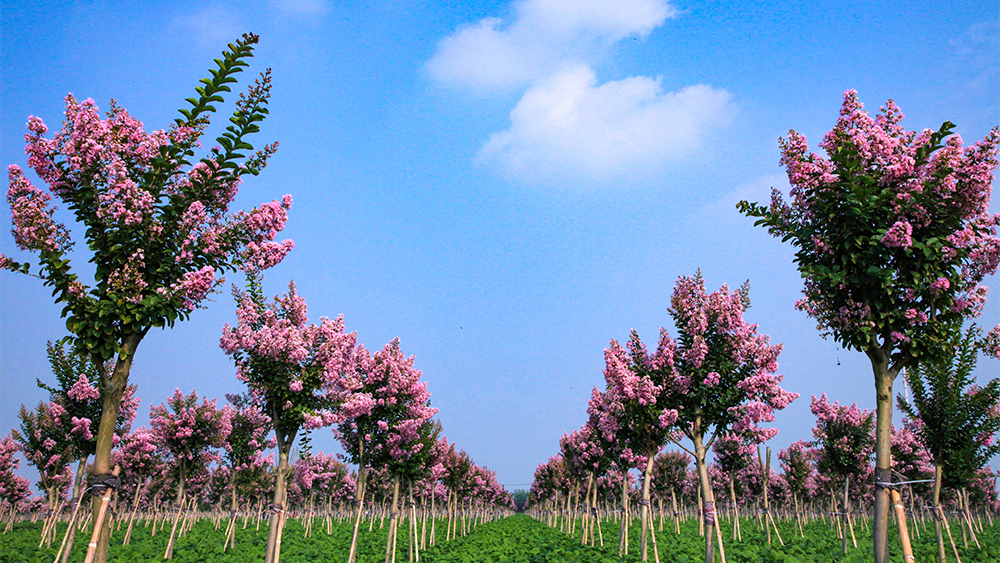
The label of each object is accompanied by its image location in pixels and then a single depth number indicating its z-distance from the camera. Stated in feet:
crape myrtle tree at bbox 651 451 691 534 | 150.82
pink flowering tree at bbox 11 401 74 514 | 72.79
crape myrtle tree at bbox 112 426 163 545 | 79.92
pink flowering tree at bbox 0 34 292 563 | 25.31
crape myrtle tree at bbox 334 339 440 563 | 60.80
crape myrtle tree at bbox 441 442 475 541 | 118.01
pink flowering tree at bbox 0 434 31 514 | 111.65
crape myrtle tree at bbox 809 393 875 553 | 79.00
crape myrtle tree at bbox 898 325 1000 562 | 61.36
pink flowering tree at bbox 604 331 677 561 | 49.21
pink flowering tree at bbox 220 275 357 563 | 40.81
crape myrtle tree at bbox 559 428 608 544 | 85.66
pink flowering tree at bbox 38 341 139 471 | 65.62
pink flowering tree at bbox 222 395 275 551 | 80.93
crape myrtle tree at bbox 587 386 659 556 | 55.26
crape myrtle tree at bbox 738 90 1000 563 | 23.35
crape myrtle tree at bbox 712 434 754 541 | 82.92
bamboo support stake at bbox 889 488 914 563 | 21.47
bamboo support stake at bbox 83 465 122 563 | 23.93
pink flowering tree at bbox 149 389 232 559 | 72.64
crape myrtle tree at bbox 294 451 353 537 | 134.00
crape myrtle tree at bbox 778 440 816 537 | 108.58
